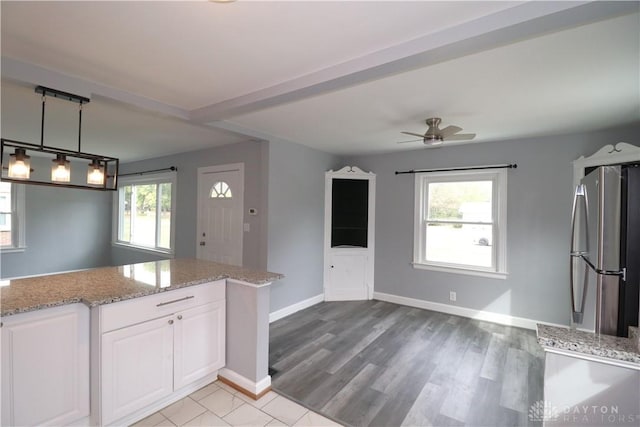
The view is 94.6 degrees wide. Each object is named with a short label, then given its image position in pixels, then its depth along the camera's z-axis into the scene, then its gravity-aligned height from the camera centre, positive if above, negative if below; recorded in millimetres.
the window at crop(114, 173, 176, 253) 5312 -25
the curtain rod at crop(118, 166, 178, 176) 5055 +744
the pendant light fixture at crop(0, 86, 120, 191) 1729 +287
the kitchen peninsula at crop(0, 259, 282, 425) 1608 -840
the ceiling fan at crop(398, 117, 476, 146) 2873 +800
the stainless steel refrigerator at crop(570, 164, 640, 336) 1453 -148
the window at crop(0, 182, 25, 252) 5262 -147
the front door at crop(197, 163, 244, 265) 4199 -4
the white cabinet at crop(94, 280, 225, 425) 1828 -950
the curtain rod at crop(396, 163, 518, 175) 3809 +672
